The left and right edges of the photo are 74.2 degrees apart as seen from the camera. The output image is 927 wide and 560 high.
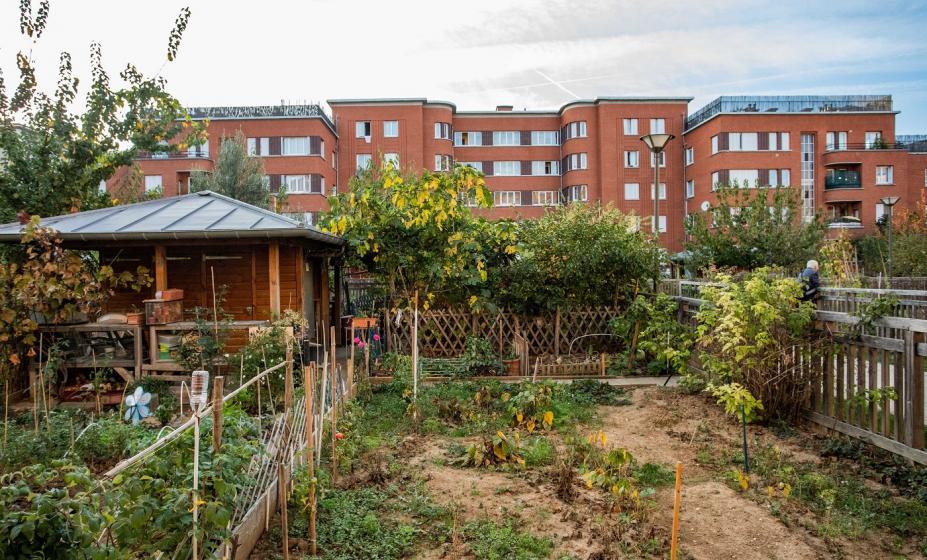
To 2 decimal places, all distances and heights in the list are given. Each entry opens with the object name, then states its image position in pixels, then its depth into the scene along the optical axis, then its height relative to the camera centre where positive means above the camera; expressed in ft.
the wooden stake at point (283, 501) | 13.80 -5.20
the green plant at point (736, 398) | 23.22 -5.04
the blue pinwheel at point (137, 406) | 24.79 -5.16
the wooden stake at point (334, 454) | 19.21 -5.59
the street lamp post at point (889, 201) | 72.02 +7.80
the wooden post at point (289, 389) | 17.70 -3.25
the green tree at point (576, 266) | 40.57 +0.41
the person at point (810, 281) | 25.79 -0.60
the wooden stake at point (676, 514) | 13.20 -5.34
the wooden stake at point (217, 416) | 12.55 -2.82
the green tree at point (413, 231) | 35.14 +2.77
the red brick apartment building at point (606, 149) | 130.31 +28.13
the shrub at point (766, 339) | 24.56 -2.89
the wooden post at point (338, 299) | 53.78 -1.99
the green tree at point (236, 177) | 91.30 +15.31
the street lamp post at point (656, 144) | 38.52 +8.11
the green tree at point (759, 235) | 75.97 +4.27
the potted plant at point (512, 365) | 39.37 -5.90
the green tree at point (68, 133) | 42.88 +10.90
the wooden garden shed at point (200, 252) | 32.99 +1.73
